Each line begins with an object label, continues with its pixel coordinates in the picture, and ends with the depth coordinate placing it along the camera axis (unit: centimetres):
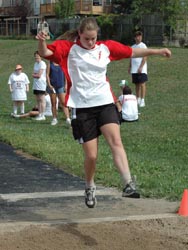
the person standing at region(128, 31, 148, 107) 1703
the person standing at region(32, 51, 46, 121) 1602
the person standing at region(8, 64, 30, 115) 1733
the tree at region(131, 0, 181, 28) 4662
